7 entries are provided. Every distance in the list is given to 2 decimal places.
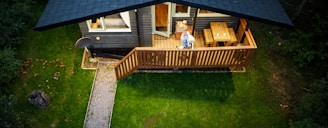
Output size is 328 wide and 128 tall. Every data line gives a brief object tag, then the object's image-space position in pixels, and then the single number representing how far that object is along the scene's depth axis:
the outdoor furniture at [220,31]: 11.09
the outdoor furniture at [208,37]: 11.27
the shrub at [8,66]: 10.27
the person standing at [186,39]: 10.55
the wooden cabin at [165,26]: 9.20
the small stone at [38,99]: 9.73
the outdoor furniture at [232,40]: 11.30
